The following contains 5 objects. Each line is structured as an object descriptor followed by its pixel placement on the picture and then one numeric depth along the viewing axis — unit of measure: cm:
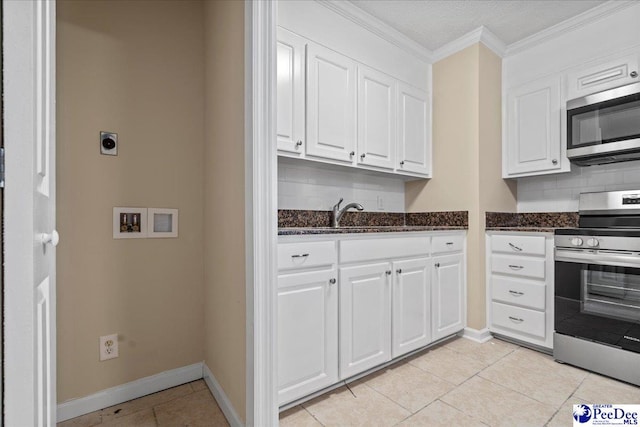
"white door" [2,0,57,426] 59
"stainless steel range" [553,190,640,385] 183
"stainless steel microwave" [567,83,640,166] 204
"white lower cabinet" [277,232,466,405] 152
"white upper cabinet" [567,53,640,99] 213
